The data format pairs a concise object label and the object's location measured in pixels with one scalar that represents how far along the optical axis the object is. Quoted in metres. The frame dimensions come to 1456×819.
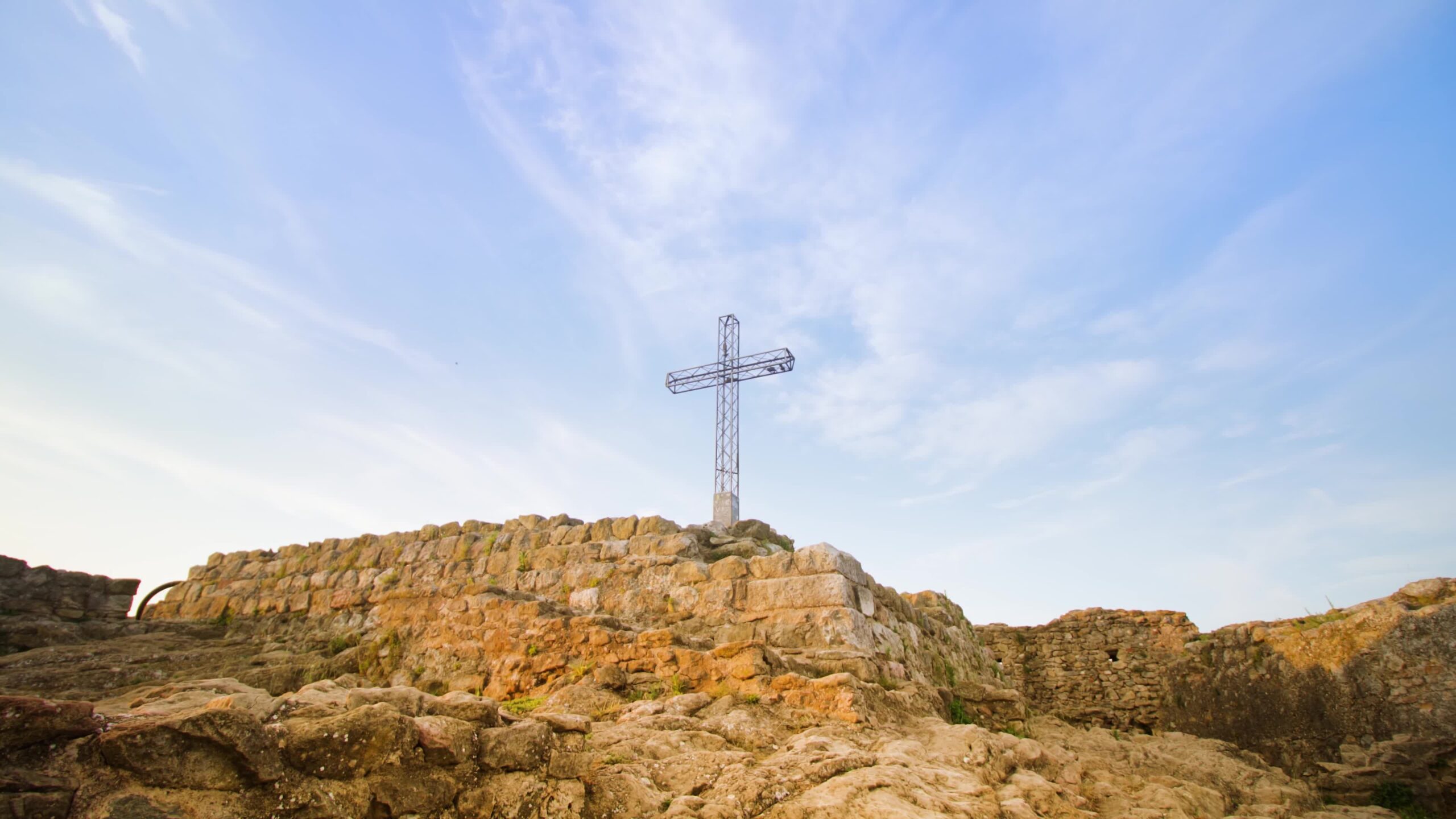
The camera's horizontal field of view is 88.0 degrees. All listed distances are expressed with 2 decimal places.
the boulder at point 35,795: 2.23
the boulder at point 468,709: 3.64
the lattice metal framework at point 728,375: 14.81
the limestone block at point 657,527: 9.91
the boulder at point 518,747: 3.43
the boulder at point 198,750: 2.57
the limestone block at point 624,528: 10.04
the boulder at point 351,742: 2.93
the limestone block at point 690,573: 8.16
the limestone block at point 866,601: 7.34
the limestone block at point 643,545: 9.42
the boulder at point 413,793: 3.00
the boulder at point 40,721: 2.40
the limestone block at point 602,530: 10.26
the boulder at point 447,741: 3.25
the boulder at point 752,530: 10.12
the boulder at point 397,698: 3.69
